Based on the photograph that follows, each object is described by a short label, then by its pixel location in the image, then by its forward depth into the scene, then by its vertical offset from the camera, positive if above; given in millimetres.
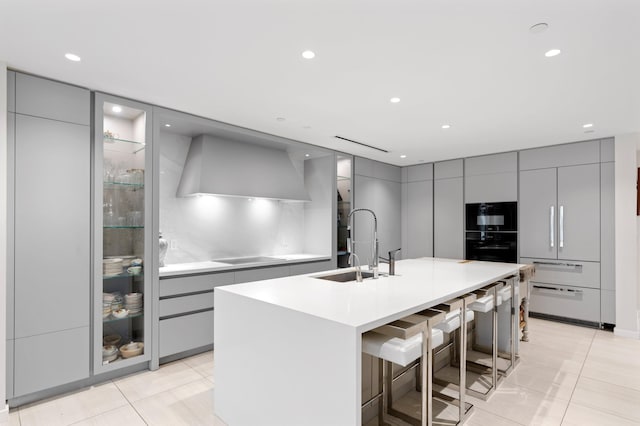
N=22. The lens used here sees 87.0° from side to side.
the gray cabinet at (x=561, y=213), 4359 +12
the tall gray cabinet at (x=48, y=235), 2412 -167
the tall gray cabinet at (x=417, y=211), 5977 +45
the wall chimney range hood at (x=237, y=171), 3754 +509
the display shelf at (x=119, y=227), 2898 -125
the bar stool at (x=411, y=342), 1688 -676
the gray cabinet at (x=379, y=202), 5340 +190
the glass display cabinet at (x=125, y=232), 2900 -175
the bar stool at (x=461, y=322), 2164 -723
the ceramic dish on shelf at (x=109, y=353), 2869 -1207
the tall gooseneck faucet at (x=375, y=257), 2694 -357
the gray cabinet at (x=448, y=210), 5566 +61
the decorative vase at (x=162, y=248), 3516 -371
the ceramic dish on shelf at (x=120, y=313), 2950 -886
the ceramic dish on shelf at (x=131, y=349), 2980 -1221
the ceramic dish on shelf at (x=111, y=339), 2915 -1114
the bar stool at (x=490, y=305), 2588 -718
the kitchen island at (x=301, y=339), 1551 -673
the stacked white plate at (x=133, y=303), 3037 -813
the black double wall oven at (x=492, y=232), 5012 -276
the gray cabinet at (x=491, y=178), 5020 +553
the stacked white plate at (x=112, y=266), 2863 -463
